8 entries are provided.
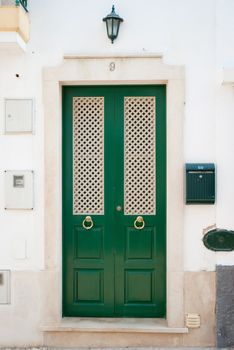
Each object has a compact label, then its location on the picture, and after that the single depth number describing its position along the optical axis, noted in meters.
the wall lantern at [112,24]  5.70
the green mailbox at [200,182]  5.74
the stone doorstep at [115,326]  5.87
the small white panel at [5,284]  5.96
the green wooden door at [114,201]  6.14
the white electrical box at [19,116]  5.93
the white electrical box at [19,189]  5.93
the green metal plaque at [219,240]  5.83
